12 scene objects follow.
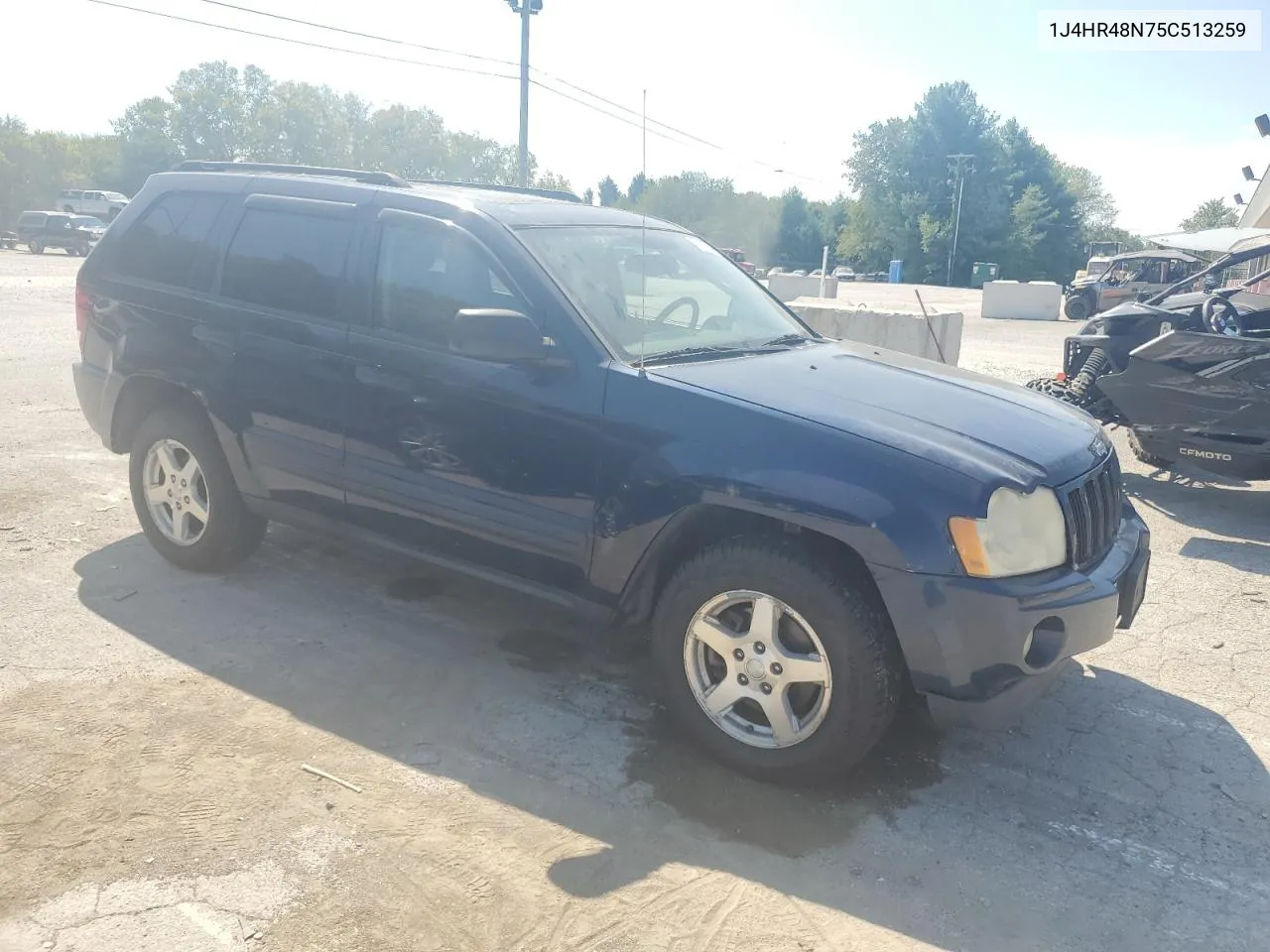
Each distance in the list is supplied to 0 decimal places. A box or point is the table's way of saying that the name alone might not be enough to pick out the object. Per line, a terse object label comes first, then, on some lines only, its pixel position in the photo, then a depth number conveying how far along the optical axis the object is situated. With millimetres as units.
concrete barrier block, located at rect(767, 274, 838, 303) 22547
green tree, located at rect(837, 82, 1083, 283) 68938
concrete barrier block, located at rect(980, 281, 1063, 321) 29078
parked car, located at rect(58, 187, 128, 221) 47500
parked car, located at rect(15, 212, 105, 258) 36719
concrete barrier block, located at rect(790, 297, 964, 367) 9734
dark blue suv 3025
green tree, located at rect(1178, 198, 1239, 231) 85188
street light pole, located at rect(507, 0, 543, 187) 21500
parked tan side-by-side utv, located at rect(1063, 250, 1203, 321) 26891
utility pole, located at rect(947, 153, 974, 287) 67850
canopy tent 11617
